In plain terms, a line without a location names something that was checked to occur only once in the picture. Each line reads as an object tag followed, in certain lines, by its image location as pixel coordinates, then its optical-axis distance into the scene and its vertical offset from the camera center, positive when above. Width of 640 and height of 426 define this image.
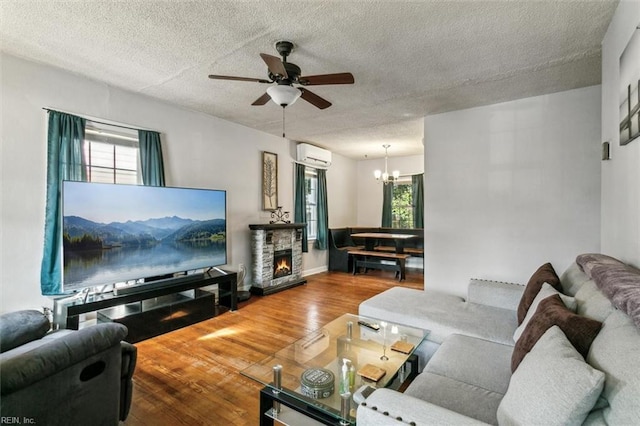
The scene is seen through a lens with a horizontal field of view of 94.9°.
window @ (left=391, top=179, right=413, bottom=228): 7.32 +0.14
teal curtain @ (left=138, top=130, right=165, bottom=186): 3.55 +0.64
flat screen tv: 2.73 -0.23
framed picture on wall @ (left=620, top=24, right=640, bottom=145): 1.57 +0.69
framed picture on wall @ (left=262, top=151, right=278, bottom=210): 5.18 +0.54
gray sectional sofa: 0.89 -0.60
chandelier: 5.97 +0.74
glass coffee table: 1.55 -1.00
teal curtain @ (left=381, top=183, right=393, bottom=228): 7.50 +0.11
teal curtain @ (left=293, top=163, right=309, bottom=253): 5.92 +0.19
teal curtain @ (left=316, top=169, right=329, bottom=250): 6.54 -0.10
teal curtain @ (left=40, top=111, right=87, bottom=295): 2.79 +0.24
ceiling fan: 2.29 +1.05
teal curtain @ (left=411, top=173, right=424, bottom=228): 7.03 +0.23
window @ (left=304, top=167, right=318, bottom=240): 6.50 +0.19
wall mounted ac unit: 5.87 +1.15
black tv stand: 2.69 -1.07
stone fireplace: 4.76 -0.80
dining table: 5.95 -0.64
